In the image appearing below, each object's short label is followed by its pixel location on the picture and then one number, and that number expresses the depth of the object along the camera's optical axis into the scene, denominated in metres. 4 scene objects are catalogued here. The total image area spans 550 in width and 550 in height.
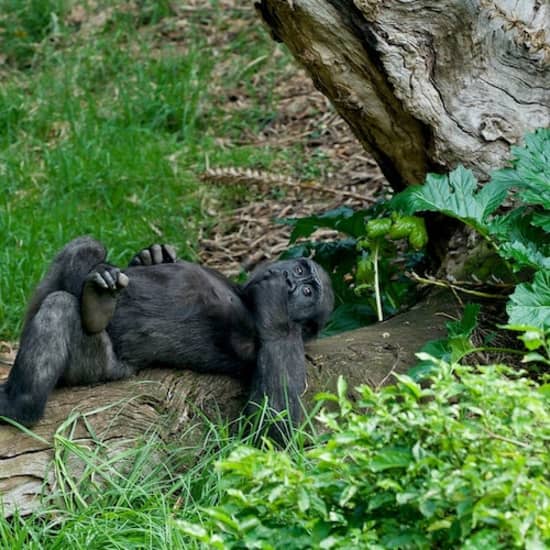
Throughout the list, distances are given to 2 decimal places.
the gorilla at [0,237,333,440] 9.32
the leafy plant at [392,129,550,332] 9.76
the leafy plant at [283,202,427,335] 11.08
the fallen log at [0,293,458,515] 8.82
